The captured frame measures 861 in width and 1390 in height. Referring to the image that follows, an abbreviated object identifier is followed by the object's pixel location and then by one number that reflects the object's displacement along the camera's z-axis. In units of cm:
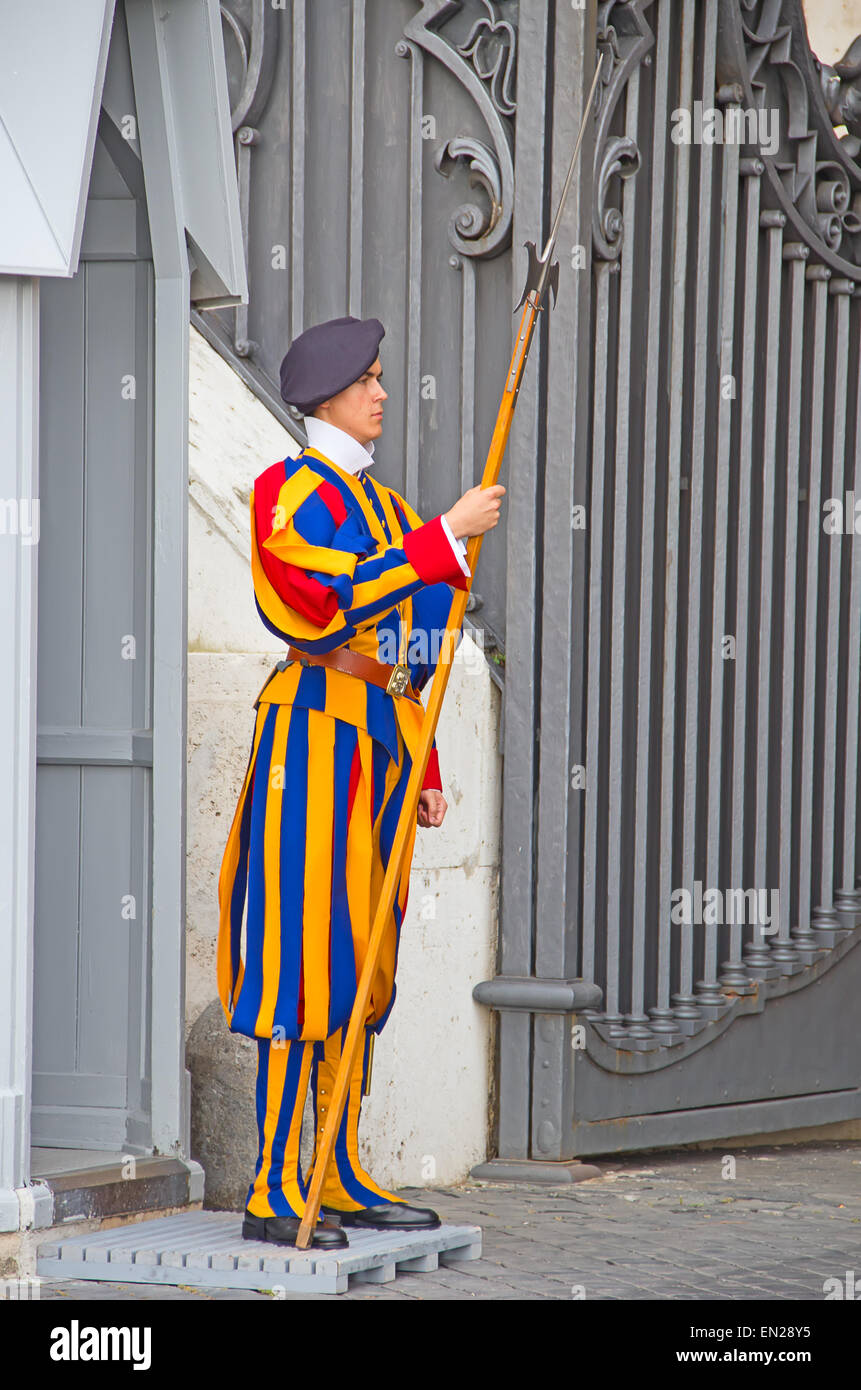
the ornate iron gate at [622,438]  552
